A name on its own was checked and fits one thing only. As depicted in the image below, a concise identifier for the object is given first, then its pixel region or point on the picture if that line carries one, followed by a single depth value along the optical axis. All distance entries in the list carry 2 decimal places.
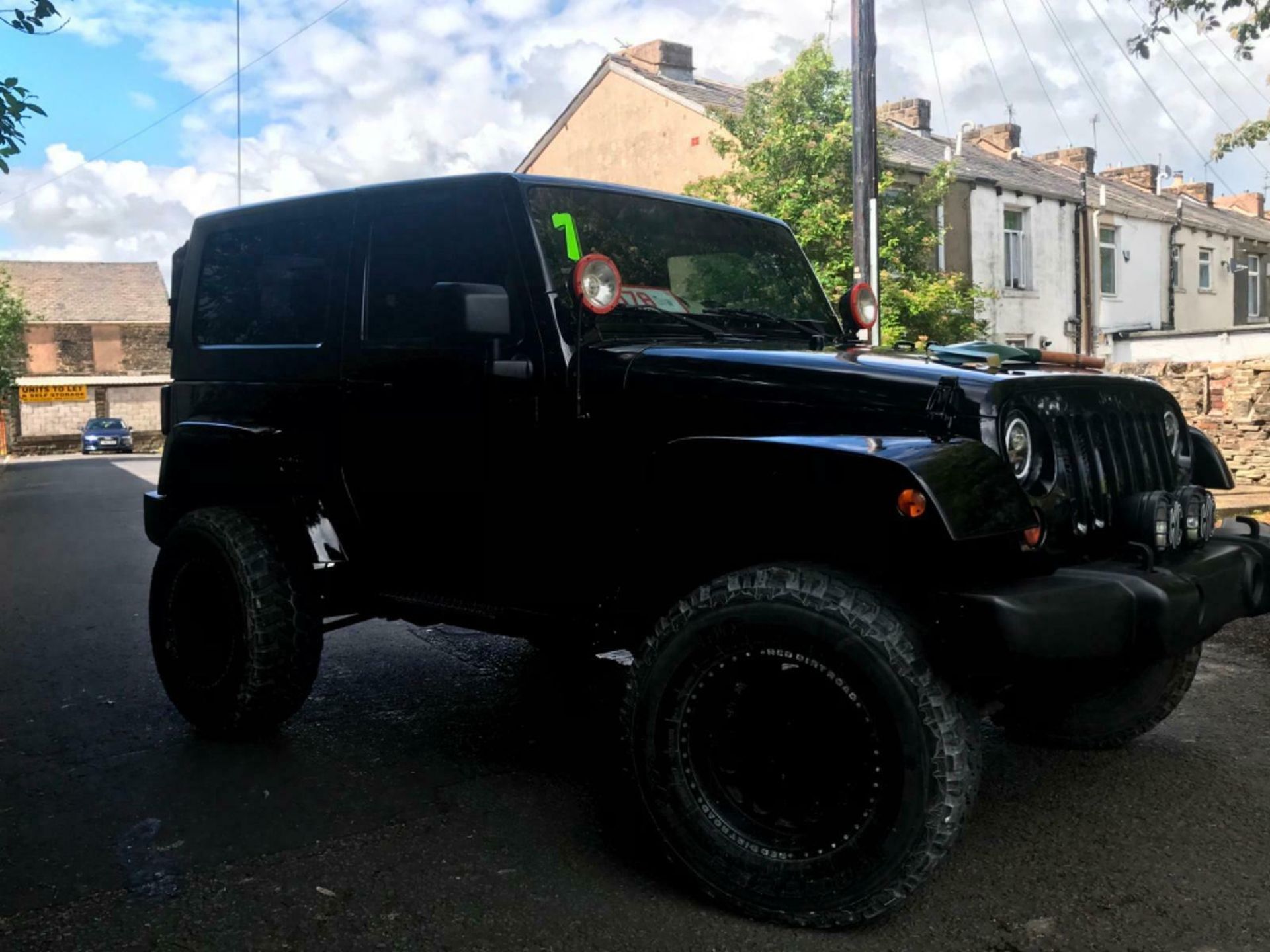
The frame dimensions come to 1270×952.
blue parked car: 45.75
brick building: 51.22
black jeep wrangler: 2.93
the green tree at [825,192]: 19.33
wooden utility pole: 12.41
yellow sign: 51.09
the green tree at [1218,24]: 12.62
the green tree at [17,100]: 8.09
